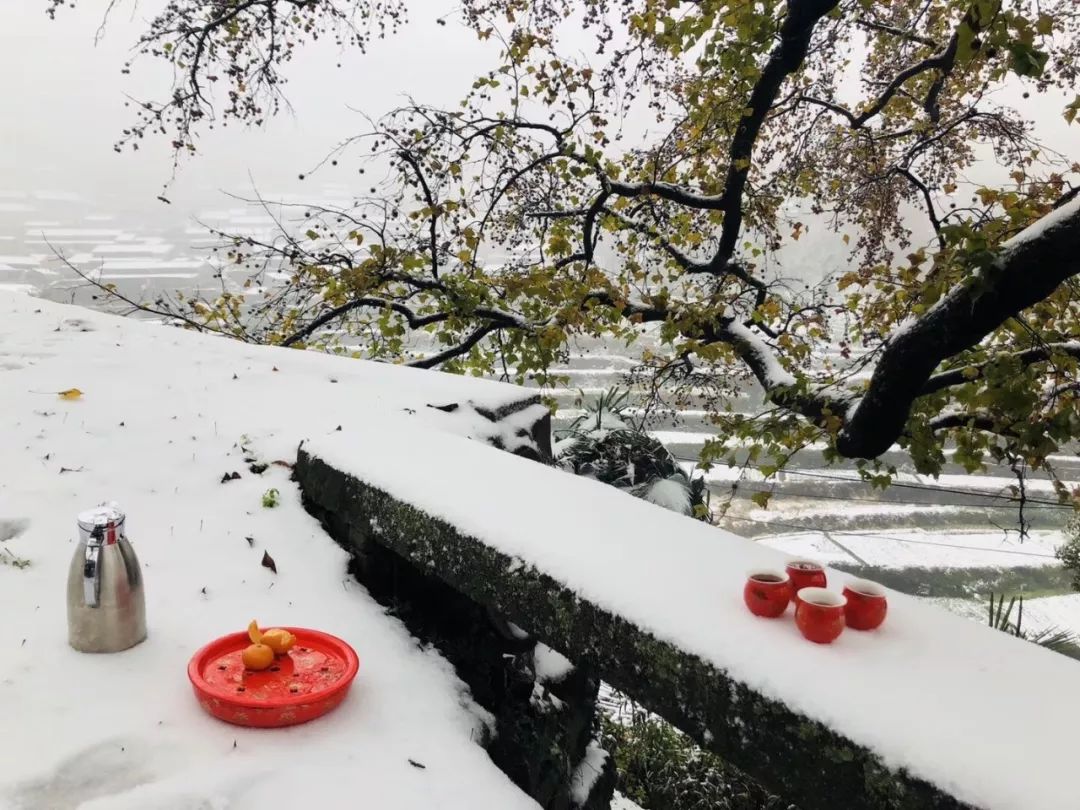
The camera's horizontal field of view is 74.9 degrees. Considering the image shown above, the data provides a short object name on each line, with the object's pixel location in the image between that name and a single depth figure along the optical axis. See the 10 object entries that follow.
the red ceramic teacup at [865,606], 1.44
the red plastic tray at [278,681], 1.50
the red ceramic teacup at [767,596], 1.48
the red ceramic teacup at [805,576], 1.53
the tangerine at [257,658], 1.59
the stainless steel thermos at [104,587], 1.63
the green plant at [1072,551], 17.84
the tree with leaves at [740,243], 2.98
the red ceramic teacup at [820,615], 1.38
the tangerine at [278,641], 1.64
